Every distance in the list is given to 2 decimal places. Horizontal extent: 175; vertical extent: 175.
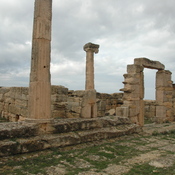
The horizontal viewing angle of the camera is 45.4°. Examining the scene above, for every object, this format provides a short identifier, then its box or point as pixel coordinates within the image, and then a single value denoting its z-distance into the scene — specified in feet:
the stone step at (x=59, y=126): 17.08
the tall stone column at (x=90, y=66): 47.47
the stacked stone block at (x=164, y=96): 45.50
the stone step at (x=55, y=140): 15.57
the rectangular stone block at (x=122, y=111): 34.97
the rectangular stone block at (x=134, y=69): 36.06
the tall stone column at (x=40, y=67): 19.63
